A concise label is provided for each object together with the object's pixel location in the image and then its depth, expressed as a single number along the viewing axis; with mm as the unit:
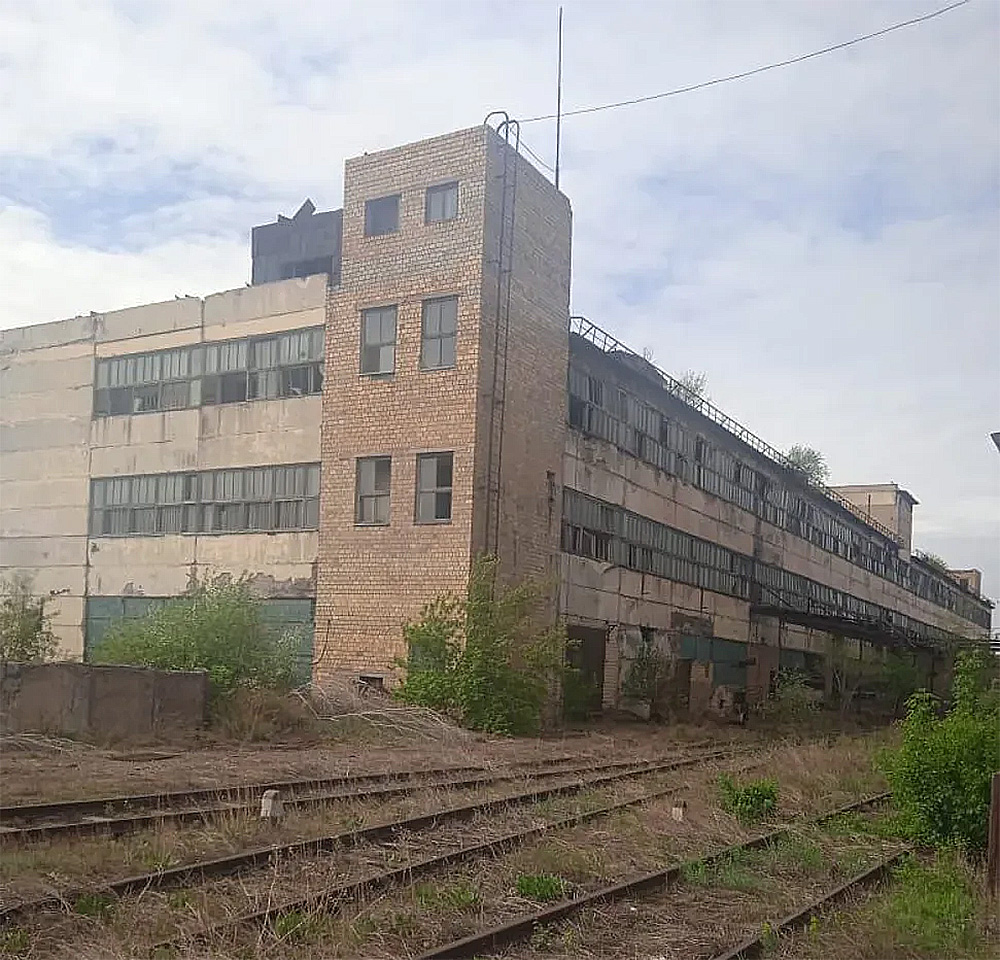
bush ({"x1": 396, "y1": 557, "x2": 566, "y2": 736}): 23984
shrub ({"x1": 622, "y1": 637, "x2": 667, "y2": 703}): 31469
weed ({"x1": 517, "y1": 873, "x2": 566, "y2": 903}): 8547
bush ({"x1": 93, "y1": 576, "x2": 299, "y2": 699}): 22344
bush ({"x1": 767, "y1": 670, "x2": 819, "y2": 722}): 34500
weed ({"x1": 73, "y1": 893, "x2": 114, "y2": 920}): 7402
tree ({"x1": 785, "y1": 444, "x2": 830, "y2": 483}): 59872
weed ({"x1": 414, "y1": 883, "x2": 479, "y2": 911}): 8023
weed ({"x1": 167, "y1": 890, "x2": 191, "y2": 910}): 7580
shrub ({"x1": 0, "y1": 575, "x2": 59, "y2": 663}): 24359
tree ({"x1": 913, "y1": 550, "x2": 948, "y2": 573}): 75375
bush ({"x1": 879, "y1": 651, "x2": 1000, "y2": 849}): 10812
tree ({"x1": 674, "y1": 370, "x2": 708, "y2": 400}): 46406
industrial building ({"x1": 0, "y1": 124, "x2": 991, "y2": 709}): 26672
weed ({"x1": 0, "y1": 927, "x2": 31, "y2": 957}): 6660
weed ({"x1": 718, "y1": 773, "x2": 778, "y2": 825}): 12525
